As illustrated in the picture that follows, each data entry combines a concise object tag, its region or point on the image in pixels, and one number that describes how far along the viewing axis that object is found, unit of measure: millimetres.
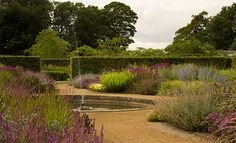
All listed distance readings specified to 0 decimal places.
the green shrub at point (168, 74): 18312
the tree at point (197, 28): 56625
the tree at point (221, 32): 56188
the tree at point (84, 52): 35019
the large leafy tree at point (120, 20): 61500
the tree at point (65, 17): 59219
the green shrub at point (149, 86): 16719
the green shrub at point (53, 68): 31502
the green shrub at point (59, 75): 28609
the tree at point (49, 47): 38781
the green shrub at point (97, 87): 18078
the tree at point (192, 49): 34625
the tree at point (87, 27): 56625
